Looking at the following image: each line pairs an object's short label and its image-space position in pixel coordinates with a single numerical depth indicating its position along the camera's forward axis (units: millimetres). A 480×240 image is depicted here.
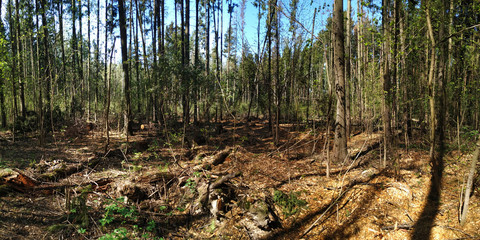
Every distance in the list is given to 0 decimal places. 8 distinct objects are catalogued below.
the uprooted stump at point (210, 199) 4809
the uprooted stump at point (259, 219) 4406
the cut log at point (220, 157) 7383
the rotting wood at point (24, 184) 4758
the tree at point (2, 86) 10062
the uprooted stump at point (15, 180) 4730
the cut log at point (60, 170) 5538
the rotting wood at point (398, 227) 3937
